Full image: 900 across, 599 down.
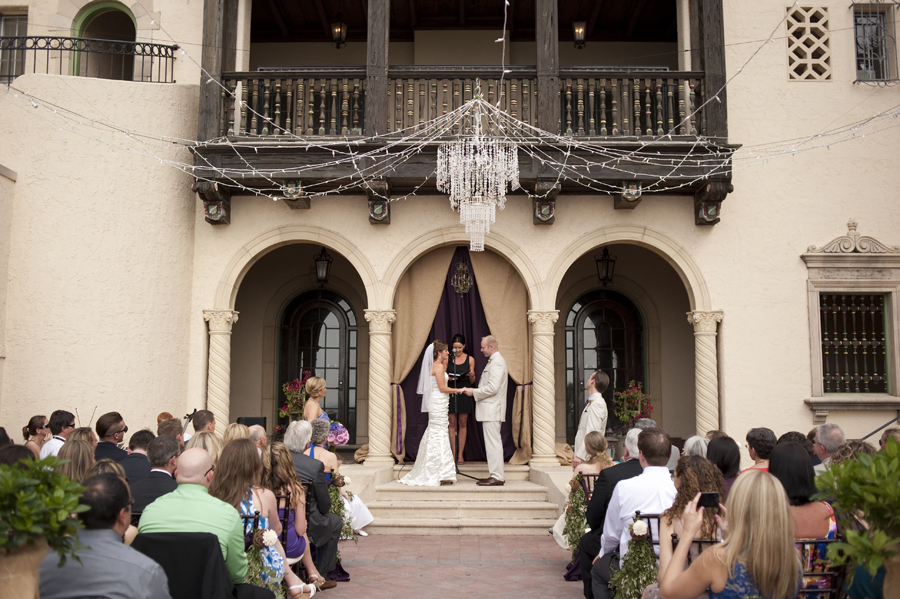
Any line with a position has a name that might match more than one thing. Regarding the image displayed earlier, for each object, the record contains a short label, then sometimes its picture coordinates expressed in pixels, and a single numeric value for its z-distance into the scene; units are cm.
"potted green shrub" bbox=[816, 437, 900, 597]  285
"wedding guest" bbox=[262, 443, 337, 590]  548
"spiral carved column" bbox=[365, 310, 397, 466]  1105
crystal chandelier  967
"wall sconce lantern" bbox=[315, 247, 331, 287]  1253
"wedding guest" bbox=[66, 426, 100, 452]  527
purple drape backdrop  1205
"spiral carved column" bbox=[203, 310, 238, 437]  1112
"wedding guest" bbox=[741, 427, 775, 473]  556
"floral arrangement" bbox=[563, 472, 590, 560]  709
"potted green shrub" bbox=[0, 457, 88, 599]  290
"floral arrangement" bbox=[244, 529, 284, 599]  471
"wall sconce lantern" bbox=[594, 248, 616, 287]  1282
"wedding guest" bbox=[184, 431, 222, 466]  546
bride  1037
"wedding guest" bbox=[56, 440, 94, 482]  506
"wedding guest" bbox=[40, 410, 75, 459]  709
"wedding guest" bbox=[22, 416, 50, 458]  755
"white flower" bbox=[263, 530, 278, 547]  473
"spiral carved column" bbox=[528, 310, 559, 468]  1093
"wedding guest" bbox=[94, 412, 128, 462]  628
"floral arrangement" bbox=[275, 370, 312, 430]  1281
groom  1039
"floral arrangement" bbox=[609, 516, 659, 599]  481
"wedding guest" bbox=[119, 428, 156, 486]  561
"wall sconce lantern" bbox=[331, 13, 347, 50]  1258
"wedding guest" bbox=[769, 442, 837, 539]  389
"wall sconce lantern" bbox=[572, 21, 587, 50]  1248
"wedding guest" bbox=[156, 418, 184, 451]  665
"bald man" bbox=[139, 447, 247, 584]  408
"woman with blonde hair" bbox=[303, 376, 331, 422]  920
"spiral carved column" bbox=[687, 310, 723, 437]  1088
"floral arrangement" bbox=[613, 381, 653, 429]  1244
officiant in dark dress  1087
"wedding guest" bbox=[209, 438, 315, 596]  470
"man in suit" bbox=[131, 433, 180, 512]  496
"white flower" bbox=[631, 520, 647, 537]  475
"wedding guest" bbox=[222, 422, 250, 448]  593
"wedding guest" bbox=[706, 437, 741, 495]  506
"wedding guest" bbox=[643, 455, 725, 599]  393
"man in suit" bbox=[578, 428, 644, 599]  578
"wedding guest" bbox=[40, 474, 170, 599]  320
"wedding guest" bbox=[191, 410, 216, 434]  741
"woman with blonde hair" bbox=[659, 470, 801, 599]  317
